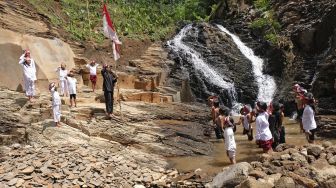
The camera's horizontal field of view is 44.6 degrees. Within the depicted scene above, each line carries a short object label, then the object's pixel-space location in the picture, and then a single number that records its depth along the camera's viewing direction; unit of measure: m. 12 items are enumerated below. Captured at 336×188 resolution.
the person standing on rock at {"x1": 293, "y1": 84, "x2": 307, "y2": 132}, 13.68
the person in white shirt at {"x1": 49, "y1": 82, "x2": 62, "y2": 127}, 13.56
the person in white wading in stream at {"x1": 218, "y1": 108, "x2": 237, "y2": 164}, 11.61
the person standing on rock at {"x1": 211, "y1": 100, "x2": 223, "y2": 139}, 15.30
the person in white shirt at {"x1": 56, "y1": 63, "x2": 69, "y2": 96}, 17.42
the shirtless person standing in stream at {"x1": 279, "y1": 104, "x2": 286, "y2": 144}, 13.09
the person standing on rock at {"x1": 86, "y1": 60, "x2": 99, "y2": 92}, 19.12
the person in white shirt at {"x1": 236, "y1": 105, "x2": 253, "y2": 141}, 14.93
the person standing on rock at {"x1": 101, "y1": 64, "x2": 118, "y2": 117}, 14.90
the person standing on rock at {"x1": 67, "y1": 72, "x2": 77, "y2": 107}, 15.80
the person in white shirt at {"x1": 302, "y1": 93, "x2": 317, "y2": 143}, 12.42
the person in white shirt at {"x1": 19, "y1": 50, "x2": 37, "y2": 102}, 15.23
